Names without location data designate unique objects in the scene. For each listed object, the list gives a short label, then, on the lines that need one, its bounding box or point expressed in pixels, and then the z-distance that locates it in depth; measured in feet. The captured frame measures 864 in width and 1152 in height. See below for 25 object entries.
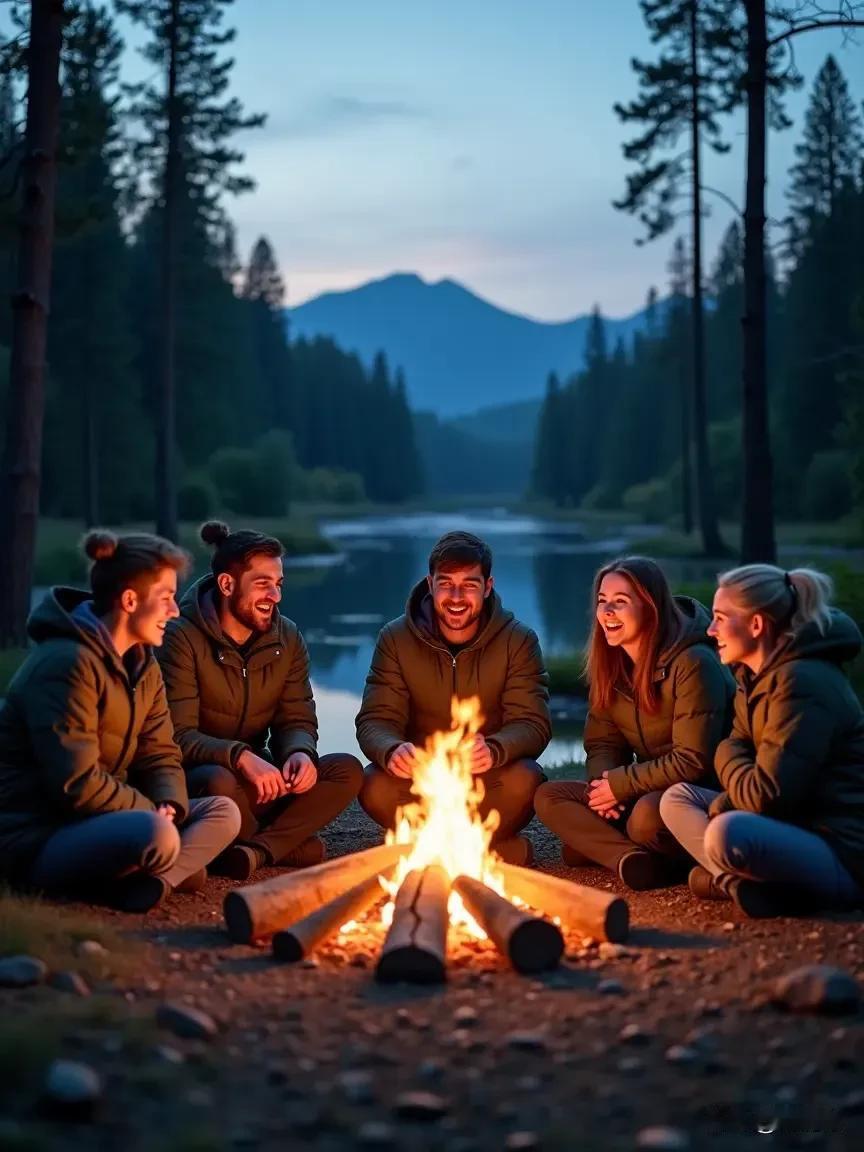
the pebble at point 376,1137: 11.68
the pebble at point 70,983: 14.94
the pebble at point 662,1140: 11.55
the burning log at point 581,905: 17.79
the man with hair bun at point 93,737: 18.56
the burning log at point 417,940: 16.16
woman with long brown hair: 21.48
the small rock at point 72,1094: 11.91
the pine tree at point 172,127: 93.76
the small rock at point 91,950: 15.95
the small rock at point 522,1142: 11.54
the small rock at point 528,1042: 13.83
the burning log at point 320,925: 17.07
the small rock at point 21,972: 15.01
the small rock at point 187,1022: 13.78
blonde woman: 18.44
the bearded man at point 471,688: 23.41
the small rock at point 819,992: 14.64
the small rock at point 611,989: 15.67
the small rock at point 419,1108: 12.23
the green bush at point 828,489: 141.49
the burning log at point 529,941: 16.65
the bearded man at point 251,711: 22.31
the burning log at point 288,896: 17.85
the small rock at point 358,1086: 12.59
